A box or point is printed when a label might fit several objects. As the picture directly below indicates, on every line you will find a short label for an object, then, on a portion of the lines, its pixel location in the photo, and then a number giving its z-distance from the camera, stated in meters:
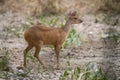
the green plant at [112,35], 25.67
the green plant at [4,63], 17.56
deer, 19.04
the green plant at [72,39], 24.18
